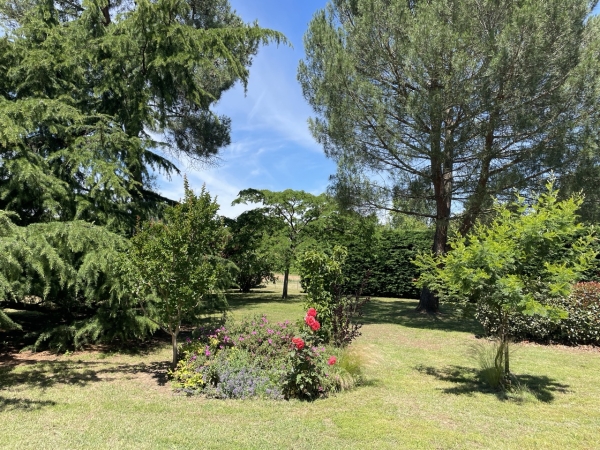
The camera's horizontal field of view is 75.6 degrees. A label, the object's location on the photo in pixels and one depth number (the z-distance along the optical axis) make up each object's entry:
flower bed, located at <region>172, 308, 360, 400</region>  4.62
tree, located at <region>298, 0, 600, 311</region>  8.91
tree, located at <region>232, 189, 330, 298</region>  16.00
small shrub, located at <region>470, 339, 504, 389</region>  5.05
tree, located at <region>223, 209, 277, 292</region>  15.55
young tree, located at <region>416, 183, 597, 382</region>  4.21
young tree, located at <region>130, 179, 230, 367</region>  5.12
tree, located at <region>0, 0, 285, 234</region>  6.69
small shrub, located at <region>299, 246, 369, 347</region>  6.06
